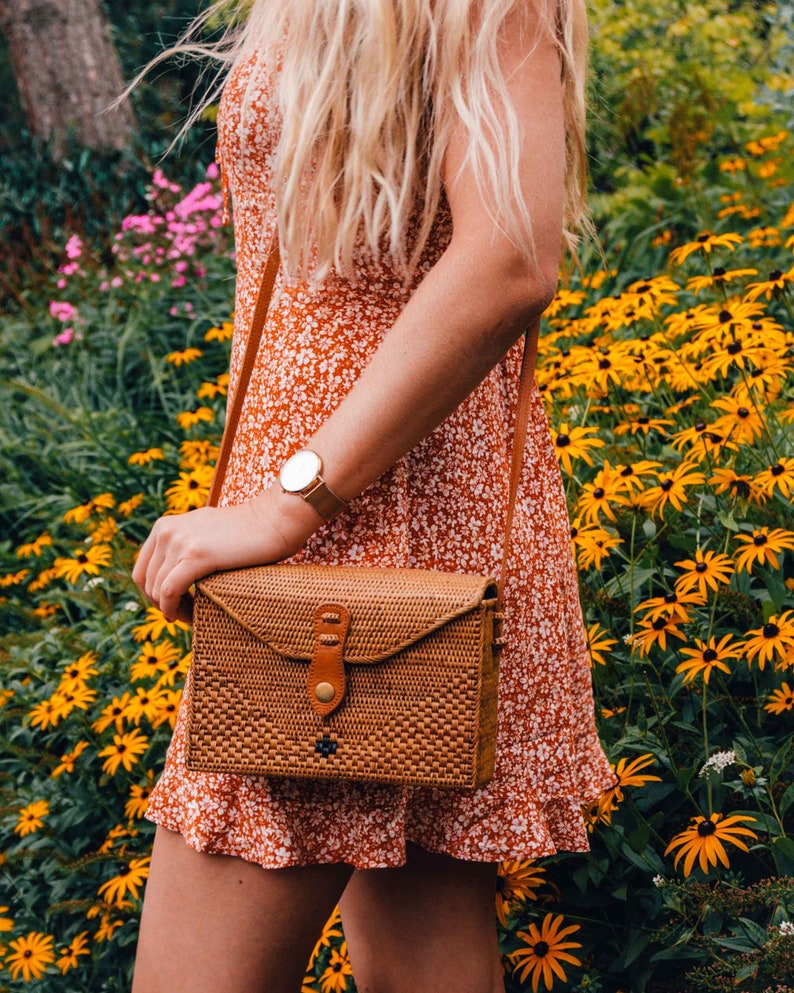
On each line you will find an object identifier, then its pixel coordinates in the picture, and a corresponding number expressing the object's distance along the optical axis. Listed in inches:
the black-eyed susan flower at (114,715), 100.4
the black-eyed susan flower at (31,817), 102.3
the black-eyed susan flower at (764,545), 81.5
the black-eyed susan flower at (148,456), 136.9
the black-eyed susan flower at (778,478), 83.6
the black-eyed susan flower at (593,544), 87.0
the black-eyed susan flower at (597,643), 84.6
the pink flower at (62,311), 205.3
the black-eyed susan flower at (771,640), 76.4
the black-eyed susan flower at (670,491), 86.8
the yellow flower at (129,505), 127.7
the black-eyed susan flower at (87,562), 115.6
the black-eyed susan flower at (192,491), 112.2
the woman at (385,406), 46.4
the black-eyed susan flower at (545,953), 75.7
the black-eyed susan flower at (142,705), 98.4
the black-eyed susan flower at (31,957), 94.8
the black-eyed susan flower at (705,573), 81.3
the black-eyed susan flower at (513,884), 77.2
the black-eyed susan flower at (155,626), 102.7
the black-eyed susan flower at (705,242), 105.3
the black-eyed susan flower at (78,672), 106.2
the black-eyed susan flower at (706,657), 77.2
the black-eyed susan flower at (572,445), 92.2
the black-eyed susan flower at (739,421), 92.3
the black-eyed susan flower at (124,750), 98.7
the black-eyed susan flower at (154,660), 102.0
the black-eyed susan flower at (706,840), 70.0
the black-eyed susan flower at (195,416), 143.5
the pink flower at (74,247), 218.1
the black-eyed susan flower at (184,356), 162.9
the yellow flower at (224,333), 161.2
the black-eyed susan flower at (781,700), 80.7
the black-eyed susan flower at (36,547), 132.0
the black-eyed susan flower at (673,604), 80.7
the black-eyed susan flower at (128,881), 92.4
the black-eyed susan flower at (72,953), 94.0
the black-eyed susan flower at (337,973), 81.6
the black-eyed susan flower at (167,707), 97.8
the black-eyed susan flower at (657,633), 80.2
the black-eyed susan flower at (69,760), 104.5
